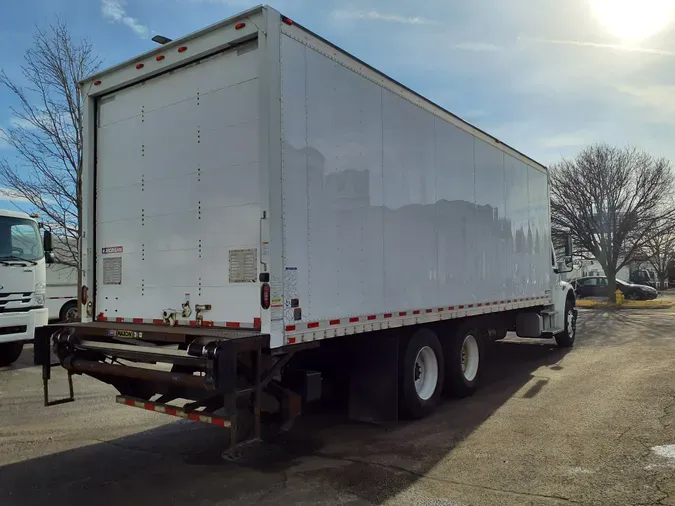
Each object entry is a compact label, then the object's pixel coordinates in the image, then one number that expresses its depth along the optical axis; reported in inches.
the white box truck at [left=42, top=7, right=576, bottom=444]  188.4
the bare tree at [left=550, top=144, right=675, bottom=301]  1030.4
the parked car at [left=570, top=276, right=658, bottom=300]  1226.6
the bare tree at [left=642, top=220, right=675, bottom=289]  1034.7
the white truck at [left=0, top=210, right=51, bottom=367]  410.0
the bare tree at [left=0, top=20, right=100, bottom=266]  638.5
